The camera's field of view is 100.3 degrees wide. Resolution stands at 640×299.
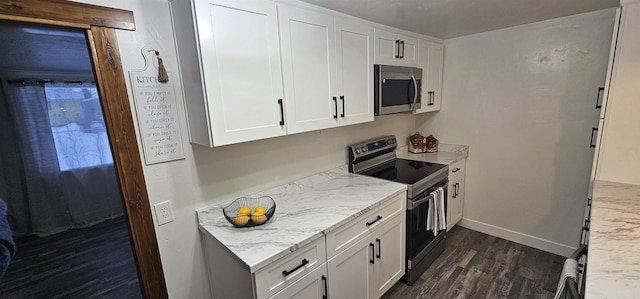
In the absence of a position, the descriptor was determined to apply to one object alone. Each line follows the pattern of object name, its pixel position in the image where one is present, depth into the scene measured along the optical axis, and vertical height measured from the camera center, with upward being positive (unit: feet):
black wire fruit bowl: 4.67 -1.91
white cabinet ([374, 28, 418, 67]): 6.91 +1.37
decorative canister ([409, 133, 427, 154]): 10.03 -1.72
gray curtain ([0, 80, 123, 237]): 10.78 -2.52
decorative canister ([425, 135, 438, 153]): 10.00 -1.75
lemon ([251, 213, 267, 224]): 4.66 -1.94
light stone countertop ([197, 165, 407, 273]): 4.08 -2.11
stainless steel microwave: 7.03 +0.27
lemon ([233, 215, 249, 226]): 4.65 -1.95
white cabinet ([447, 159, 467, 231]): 8.90 -3.32
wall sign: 4.37 -0.03
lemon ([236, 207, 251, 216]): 4.74 -1.85
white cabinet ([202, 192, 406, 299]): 4.07 -2.86
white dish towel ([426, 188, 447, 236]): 7.20 -3.11
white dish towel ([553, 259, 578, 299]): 2.75 -1.92
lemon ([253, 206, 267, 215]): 4.74 -1.85
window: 11.55 -0.41
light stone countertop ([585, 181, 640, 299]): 2.85 -2.09
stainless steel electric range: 6.84 -2.22
